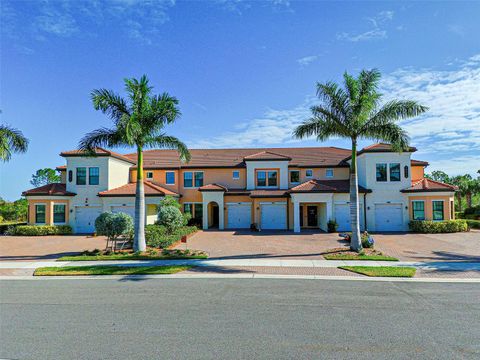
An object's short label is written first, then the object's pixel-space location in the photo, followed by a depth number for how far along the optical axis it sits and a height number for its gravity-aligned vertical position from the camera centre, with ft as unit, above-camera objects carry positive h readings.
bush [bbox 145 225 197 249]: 60.49 -7.30
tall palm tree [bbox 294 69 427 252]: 52.34 +15.52
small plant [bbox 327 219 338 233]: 80.88 -6.96
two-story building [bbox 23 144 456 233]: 85.35 +3.36
